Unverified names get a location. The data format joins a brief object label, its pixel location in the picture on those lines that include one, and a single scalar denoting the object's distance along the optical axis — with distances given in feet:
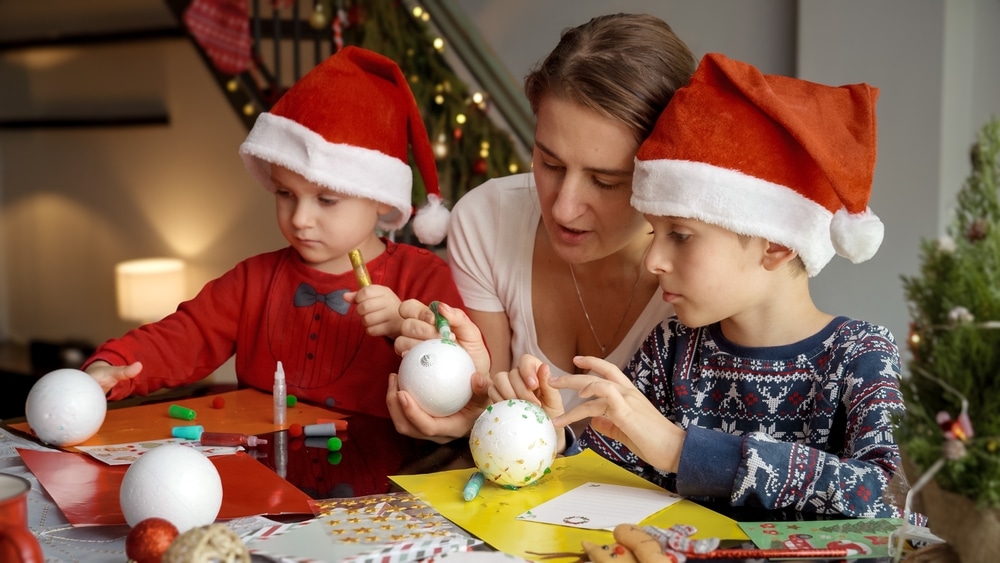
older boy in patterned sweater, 3.59
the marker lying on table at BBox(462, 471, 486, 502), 3.50
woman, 4.67
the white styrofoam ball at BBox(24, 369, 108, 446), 4.12
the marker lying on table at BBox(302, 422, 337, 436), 4.39
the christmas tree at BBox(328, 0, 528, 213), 10.68
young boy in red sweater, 5.41
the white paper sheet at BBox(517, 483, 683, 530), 3.29
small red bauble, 2.76
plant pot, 2.42
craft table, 3.16
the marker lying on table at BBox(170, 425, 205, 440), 4.23
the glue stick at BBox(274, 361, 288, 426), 4.59
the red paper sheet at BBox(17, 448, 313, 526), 3.36
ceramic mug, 2.39
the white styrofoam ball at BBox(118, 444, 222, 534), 3.10
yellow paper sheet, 3.12
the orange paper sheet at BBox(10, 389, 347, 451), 4.39
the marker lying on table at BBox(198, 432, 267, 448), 4.19
